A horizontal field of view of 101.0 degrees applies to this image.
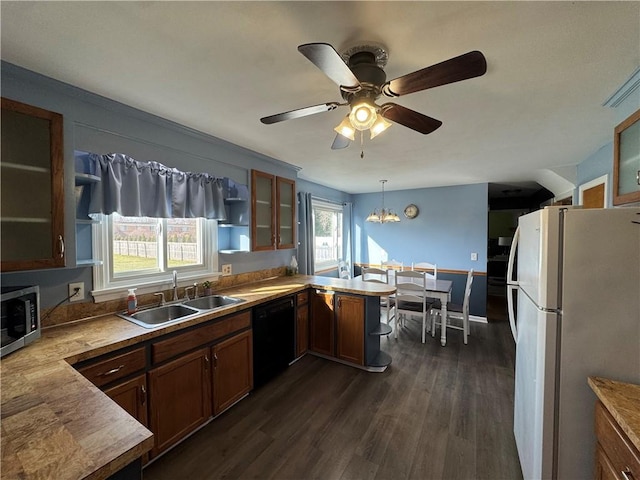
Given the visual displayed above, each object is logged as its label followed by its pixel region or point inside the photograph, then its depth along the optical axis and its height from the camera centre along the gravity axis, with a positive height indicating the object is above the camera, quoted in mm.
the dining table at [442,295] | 3500 -809
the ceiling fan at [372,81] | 1003 +669
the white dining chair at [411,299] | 3457 -850
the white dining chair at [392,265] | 5025 -594
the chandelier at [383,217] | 4609 +320
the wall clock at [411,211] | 5254 +488
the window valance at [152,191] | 1875 +371
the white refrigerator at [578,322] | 1146 -389
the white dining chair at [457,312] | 3596 -1083
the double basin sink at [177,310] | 1946 -620
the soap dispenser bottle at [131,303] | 1952 -505
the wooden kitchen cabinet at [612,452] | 902 -804
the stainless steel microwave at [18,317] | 1312 -429
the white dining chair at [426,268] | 4553 -583
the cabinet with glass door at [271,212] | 2949 +285
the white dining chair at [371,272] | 3651 -531
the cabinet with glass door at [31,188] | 1341 +252
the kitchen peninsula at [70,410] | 720 -614
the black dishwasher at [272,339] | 2428 -1022
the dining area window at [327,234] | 4961 +23
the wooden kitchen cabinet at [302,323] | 2951 -1005
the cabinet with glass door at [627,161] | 1514 +457
